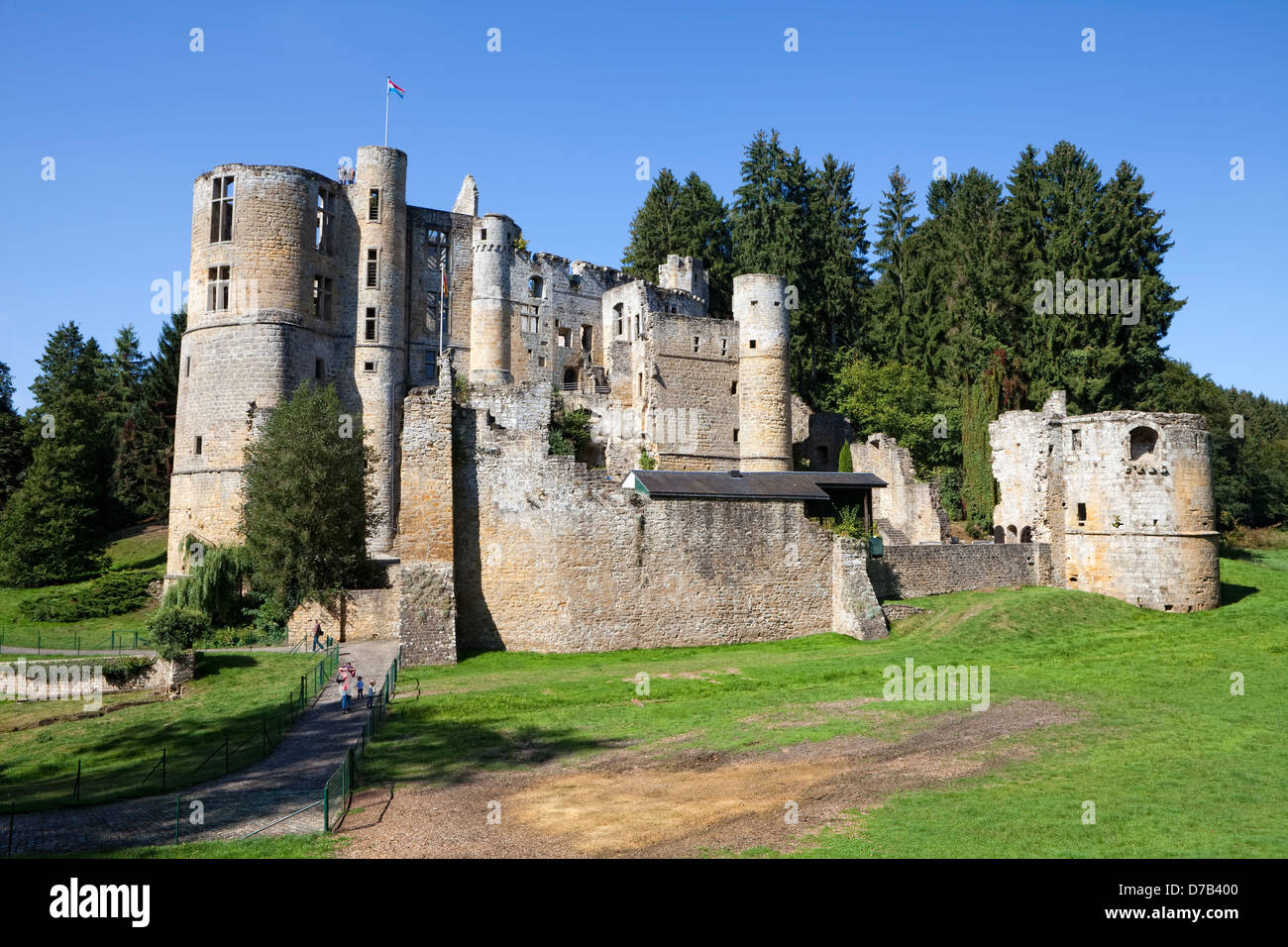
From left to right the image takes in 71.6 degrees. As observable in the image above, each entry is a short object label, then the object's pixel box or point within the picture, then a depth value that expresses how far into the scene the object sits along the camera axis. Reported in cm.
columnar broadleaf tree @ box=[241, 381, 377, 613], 2861
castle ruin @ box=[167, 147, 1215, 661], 2670
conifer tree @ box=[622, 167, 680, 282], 6338
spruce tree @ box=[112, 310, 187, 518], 5212
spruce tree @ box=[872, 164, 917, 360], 5422
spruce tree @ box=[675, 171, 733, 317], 6244
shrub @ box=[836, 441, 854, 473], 4478
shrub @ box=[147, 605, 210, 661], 2658
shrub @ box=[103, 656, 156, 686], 2480
